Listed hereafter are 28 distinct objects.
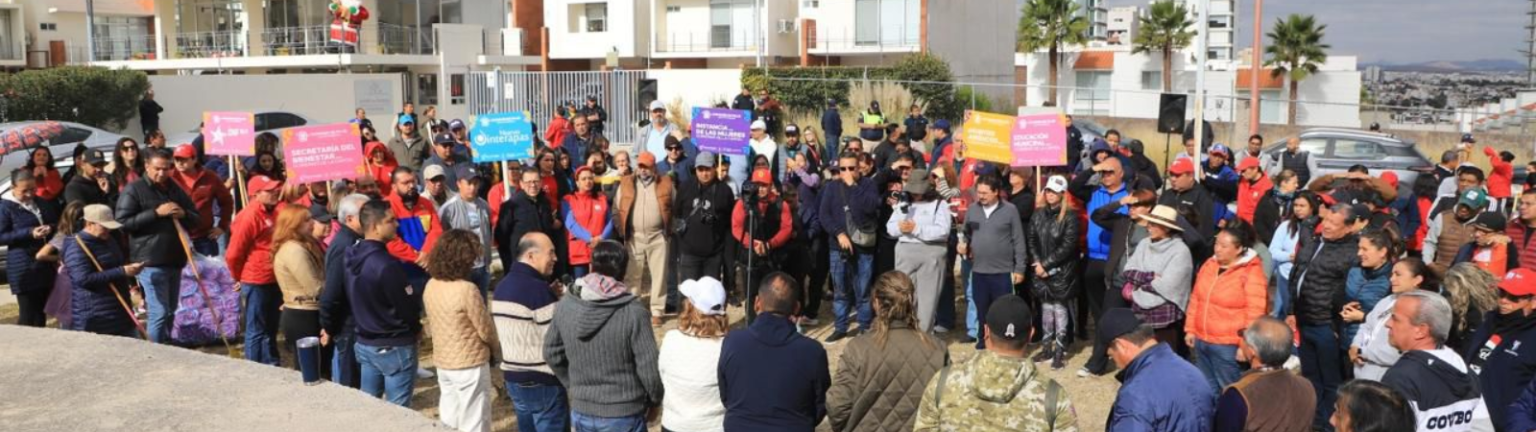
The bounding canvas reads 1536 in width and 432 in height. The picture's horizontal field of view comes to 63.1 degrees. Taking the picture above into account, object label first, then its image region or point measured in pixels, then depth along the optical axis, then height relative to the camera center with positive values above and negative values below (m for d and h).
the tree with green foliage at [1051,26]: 53.69 +2.96
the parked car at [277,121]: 28.55 -0.45
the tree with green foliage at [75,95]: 30.86 +0.21
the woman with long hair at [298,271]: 7.51 -1.02
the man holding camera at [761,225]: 10.45 -1.09
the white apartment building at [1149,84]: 53.22 +0.44
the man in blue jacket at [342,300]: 7.07 -1.13
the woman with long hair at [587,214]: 10.54 -0.98
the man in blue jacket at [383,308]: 6.61 -1.11
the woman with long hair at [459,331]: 6.18 -1.16
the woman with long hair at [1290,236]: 9.33 -1.11
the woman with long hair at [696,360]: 5.45 -1.15
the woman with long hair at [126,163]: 10.95 -0.53
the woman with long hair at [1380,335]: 6.34 -1.25
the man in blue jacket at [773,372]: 5.25 -1.16
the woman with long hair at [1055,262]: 9.43 -1.27
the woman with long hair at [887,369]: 5.39 -1.18
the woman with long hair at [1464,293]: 6.20 -1.00
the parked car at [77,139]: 22.05 -0.67
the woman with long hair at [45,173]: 10.75 -0.61
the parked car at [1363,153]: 21.62 -1.07
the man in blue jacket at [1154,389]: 4.79 -1.13
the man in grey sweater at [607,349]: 5.67 -1.14
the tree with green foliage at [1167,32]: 57.03 +2.85
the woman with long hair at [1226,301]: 7.17 -1.20
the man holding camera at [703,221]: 10.66 -1.05
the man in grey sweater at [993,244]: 9.74 -1.16
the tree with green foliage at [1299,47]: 51.12 +1.87
